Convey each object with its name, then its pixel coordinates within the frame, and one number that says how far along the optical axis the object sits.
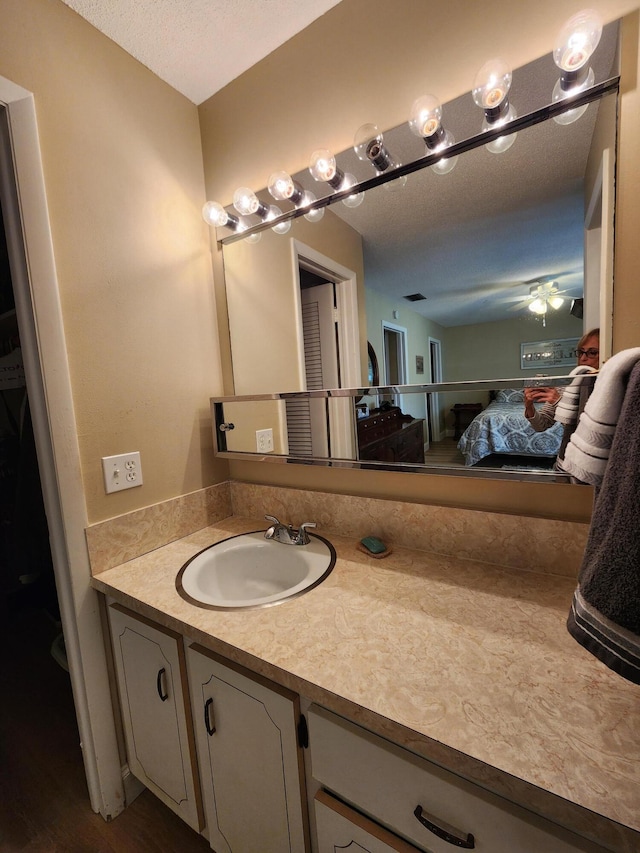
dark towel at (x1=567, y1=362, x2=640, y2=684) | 0.44
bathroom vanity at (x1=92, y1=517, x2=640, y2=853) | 0.45
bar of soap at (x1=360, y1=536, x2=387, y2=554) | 1.02
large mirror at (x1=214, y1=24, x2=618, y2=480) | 0.79
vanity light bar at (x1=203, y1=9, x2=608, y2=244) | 0.73
